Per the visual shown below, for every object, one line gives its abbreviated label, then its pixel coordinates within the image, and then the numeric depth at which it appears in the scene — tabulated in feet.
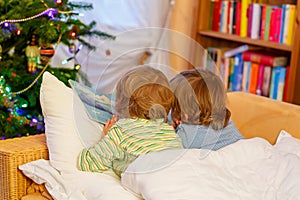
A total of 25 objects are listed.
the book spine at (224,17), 11.27
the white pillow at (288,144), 6.48
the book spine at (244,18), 10.91
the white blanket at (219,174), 5.44
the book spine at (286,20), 10.14
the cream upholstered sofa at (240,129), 6.21
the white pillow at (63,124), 6.28
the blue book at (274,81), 10.57
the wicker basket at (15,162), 6.16
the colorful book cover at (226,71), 11.48
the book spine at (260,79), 10.86
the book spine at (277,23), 10.31
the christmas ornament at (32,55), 7.98
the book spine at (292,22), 10.07
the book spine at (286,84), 10.35
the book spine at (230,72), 11.42
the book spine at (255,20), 10.68
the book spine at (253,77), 10.97
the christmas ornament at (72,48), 8.62
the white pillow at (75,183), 5.68
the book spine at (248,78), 11.07
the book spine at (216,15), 11.43
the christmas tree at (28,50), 7.81
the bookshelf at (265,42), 10.01
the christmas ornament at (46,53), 8.13
